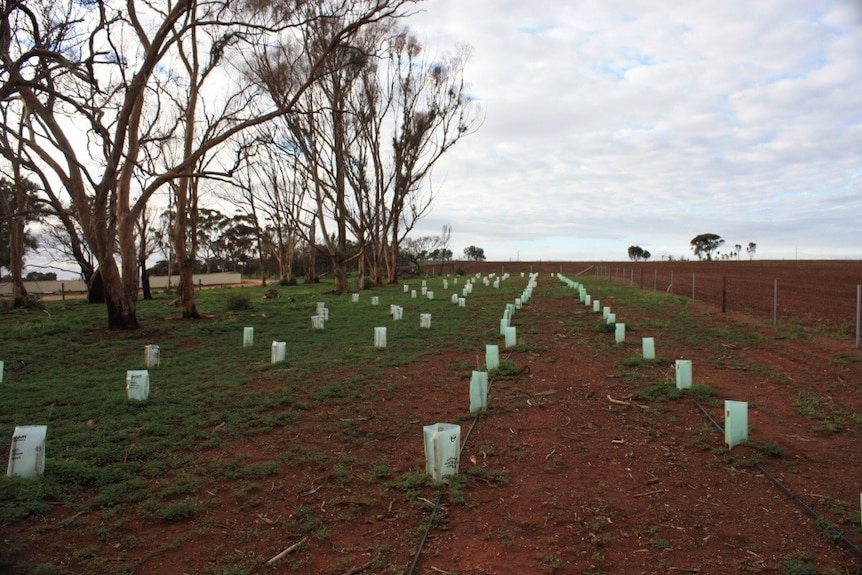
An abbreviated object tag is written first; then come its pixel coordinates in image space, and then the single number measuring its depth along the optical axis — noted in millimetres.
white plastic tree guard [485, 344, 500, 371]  8484
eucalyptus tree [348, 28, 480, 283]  30016
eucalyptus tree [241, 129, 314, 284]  27734
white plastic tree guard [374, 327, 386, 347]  10843
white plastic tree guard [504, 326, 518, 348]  10477
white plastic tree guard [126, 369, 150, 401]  6898
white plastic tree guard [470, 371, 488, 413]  6355
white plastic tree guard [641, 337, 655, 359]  8945
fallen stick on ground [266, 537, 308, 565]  3439
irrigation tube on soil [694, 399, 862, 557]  3336
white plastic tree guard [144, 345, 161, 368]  9234
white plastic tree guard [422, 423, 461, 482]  4457
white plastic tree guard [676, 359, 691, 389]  6965
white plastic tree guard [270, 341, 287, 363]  9409
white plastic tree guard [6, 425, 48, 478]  4457
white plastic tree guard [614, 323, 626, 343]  10891
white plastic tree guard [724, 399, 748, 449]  5012
